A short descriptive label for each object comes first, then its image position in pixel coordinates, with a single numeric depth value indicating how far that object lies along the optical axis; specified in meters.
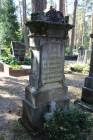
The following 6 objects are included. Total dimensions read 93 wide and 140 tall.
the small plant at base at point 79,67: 10.59
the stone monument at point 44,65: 3.13
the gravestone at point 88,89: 4.84
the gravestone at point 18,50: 12.10
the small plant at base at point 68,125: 2.58
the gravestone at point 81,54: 13.01
